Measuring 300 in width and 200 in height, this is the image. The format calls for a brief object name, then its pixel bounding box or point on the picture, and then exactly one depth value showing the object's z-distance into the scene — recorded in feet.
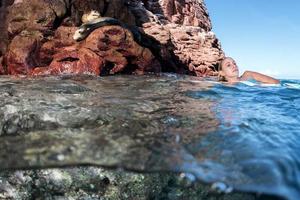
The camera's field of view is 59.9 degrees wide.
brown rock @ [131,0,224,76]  41.01
